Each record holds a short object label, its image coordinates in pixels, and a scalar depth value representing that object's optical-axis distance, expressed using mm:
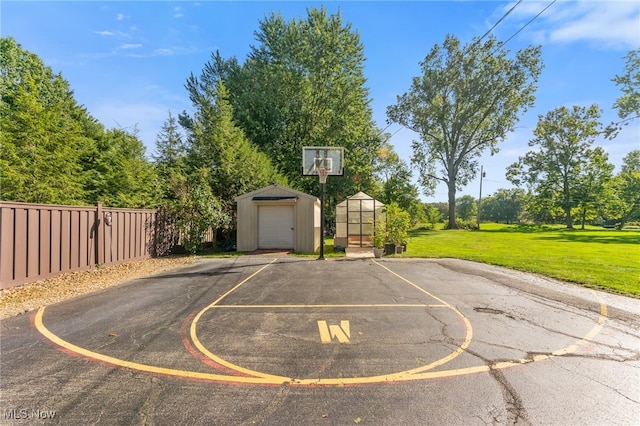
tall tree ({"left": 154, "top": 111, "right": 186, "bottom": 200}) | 15739
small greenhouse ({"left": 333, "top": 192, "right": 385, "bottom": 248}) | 18266
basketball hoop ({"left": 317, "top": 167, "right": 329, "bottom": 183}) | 13521
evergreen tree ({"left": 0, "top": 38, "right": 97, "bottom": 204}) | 9133
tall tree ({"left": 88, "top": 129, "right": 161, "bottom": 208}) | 12727
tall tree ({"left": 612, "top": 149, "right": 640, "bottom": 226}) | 40344
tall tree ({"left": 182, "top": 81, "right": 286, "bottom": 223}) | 16500
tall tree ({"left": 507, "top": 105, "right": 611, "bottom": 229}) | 39531
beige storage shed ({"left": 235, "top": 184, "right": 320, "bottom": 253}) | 15250
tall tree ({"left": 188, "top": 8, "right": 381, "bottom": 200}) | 25844
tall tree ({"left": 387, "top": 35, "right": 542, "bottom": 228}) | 30828
